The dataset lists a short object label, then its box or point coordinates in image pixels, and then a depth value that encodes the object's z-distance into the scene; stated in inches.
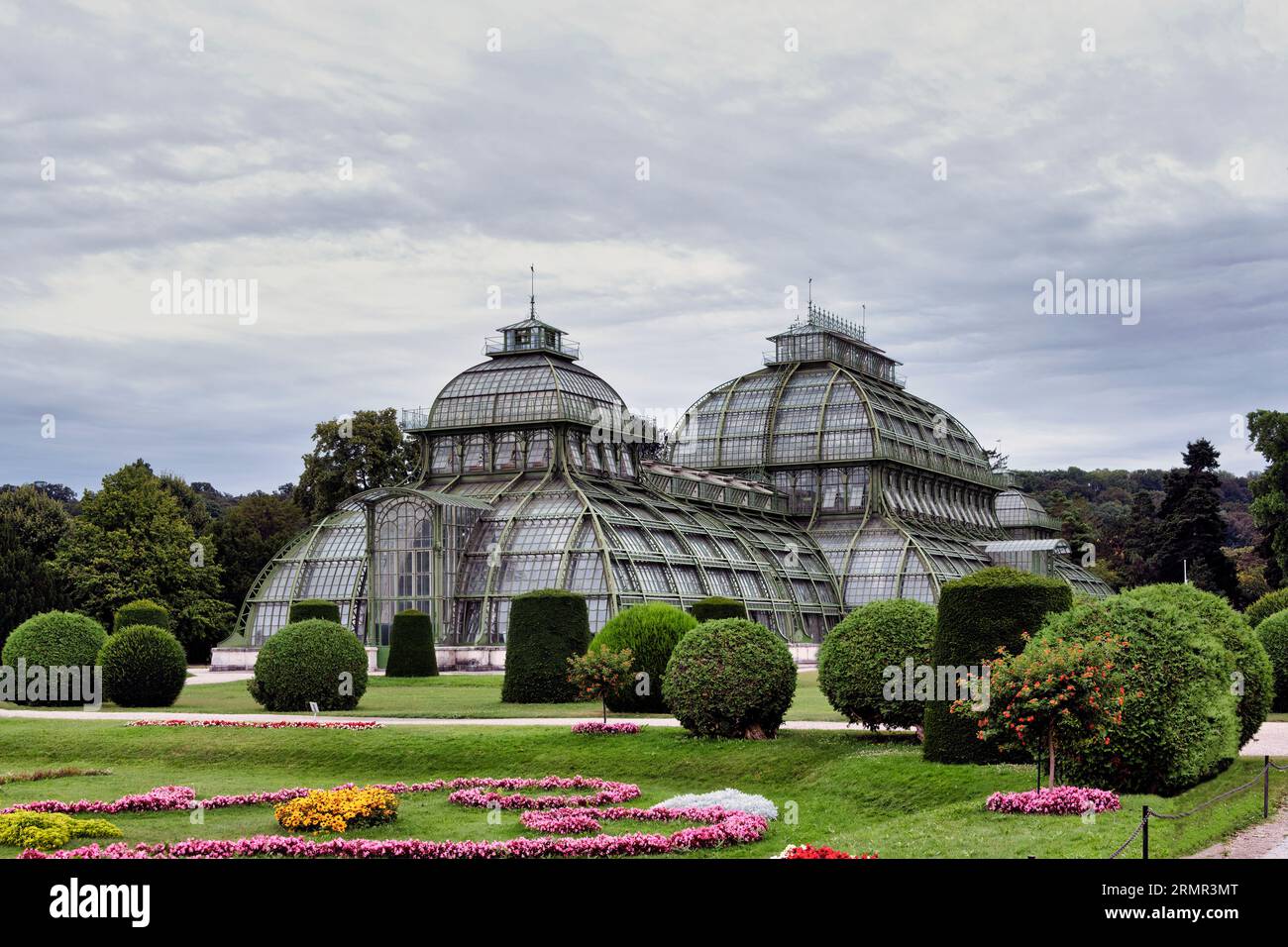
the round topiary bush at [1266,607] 1786.2
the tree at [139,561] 2721.5
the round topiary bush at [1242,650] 1030.4
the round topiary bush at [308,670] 1492.4
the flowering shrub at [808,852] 594.5
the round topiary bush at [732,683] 1136.8
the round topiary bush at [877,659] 1128.8
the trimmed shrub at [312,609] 2154.3
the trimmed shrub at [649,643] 1450.5
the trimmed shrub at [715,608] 1765.5
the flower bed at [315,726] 1270.9
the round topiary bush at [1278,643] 1483.8
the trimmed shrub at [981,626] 952.3
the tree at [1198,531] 3567.9
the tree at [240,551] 3211.1
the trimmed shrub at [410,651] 2128.4
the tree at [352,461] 3408.0
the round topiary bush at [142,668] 1614.2
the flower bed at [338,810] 824.3
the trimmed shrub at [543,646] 1626.5
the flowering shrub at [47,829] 778.8
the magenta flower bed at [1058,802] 760.3
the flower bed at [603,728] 1208.2
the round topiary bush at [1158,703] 811.4
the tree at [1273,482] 2883.9
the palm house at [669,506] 2507.4
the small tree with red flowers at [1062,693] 801.6
